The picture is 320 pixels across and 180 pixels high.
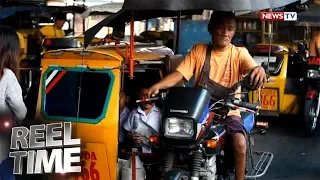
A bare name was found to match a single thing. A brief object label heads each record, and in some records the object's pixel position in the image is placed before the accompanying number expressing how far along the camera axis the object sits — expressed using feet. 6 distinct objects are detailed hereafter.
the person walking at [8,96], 14.01
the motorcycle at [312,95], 29.63
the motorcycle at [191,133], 13.94
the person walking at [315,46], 32.53
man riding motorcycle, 15.58
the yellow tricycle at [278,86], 30.66
